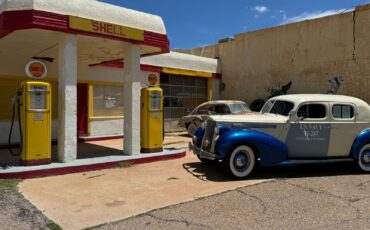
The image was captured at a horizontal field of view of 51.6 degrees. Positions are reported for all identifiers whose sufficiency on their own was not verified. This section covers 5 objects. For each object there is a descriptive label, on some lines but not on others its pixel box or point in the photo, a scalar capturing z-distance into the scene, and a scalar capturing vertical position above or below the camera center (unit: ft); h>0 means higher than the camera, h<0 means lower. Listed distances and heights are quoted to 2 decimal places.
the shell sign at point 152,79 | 39.73 +2.92
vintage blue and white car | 25.98 -1.93
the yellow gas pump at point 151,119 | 34.04 -1.08
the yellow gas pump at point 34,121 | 26.35 -1.02
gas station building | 27.66 +5.30
